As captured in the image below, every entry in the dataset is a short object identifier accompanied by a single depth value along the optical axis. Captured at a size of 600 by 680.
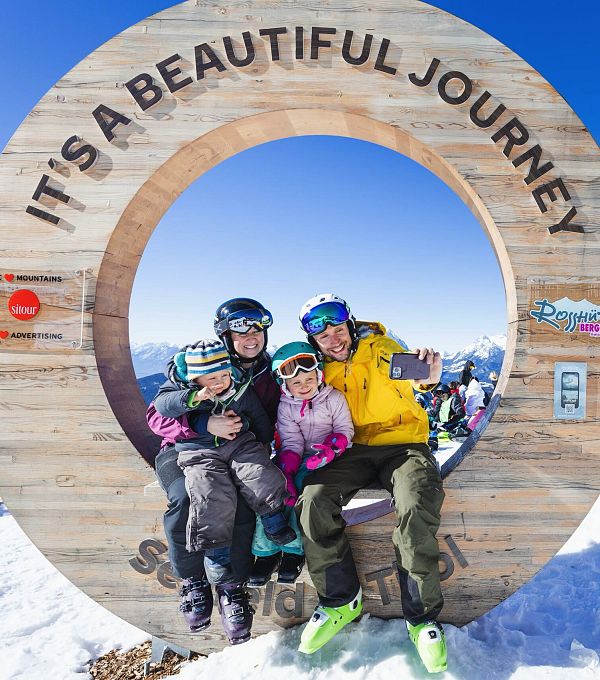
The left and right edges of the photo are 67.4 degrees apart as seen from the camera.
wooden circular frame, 2.66
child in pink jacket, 2.39
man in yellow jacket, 2.15
